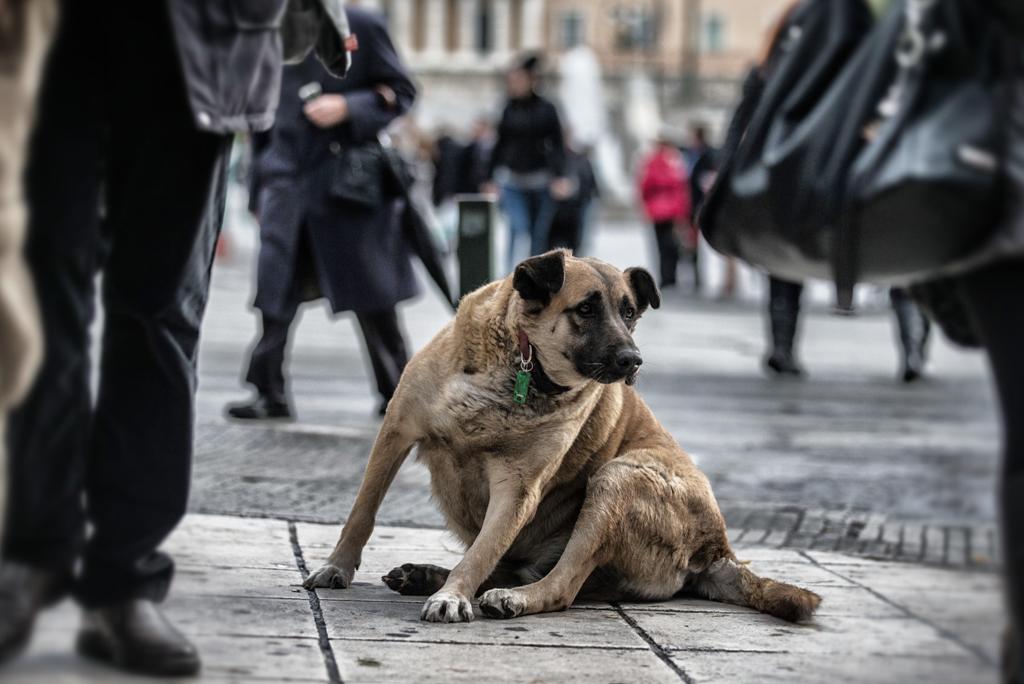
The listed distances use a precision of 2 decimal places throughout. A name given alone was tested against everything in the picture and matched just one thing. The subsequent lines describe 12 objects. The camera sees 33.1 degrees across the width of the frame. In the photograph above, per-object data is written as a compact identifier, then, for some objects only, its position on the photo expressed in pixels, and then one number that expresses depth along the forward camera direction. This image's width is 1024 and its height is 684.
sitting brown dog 5.04
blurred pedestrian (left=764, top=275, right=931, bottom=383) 13.35
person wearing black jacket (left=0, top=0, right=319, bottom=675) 2.89
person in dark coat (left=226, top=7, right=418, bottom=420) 8.66
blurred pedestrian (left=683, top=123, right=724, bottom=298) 18.95
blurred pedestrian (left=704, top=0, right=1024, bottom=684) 2.83
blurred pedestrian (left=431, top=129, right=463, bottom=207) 24.42
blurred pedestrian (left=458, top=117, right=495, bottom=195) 21.56
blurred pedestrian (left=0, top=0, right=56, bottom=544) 2.75
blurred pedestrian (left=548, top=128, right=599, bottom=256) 18.84
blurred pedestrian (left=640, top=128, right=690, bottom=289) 22.97
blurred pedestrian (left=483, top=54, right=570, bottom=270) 16.78
